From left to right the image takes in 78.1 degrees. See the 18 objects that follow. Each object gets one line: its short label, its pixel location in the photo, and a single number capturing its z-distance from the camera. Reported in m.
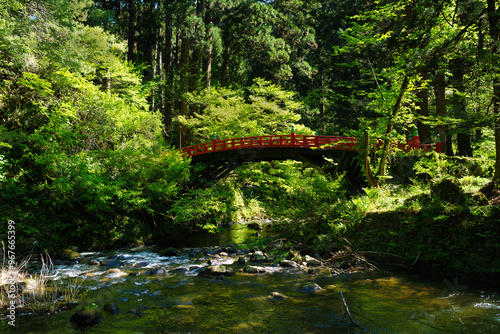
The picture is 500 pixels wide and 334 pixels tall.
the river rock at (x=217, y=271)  8.12
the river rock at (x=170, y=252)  11.27
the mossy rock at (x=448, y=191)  7.53
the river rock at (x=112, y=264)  9.39
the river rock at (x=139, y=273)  8.36
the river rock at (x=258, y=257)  9.74
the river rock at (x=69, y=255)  10.13
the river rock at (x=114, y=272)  8.30
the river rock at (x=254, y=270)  8.31
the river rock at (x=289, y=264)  8.73
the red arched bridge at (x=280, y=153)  13.82
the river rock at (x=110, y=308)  5.70
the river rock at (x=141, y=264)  9.50
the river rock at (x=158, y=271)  8.57
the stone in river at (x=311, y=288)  6.61
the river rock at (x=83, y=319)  5.05
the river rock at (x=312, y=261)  8.69
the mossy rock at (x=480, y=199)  7.07
